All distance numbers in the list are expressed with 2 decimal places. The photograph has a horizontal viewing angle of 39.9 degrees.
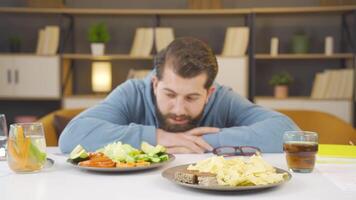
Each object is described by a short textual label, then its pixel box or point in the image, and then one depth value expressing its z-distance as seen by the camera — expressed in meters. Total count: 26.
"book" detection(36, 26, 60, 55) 4.32
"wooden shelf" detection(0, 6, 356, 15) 4.11
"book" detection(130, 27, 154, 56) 4.30
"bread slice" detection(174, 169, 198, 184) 1.14
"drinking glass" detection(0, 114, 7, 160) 1.54
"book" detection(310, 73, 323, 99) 4.22
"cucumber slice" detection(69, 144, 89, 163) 1.41
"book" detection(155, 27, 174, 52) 4.28
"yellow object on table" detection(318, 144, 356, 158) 1.65
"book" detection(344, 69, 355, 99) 4.09
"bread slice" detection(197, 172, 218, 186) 1.12
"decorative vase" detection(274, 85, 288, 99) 4.24
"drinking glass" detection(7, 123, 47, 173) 1.35
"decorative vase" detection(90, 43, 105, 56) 4.30
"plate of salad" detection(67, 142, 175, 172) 1.33
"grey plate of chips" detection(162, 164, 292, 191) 1.08
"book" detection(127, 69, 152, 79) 4.34
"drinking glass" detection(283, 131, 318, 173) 1.36
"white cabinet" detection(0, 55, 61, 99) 4.30
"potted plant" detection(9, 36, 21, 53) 4.48
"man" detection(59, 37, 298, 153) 1.75
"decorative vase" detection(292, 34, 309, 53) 4.22
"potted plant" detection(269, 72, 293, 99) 4.23
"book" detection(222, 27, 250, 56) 4.21
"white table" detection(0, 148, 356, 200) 1.10
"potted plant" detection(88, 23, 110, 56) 4.30
